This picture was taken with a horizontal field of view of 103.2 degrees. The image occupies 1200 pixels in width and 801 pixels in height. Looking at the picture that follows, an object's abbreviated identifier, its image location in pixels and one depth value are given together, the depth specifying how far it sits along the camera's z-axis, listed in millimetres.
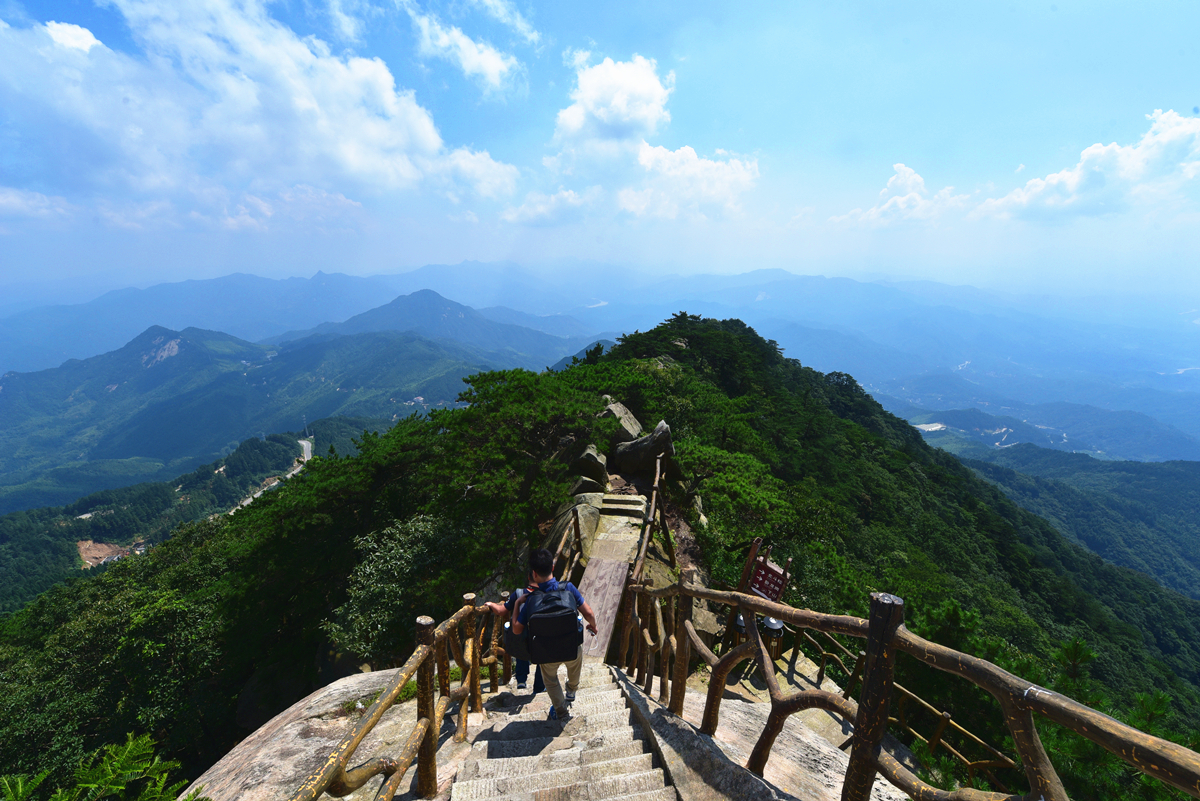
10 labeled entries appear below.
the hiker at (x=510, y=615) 4984
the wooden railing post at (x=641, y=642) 5598
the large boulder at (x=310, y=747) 4020
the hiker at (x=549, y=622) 4598
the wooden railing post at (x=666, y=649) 4902
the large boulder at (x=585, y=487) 13055
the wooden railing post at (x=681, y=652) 4148
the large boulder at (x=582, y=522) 10859
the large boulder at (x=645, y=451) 14673
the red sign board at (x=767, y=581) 6750
